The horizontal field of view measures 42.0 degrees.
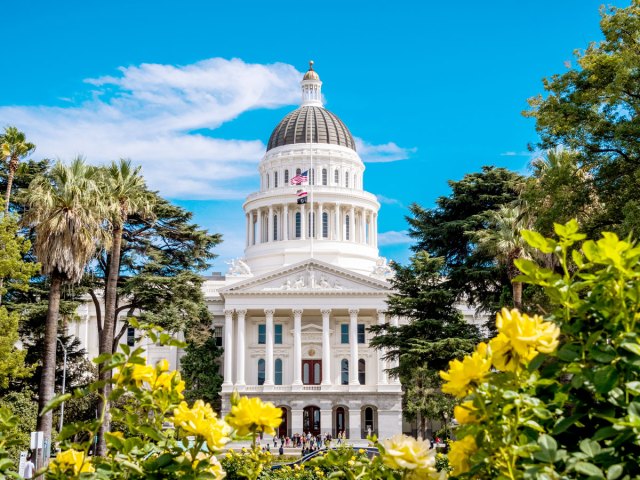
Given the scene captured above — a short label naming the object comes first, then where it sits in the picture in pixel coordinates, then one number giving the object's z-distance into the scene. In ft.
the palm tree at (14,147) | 116.67
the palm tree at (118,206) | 114.83
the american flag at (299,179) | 256.93
